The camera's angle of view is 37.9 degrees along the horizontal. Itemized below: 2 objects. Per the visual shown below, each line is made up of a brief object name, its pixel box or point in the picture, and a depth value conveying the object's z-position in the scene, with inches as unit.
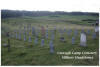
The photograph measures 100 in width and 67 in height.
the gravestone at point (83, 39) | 274.3
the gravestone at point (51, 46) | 256.1
